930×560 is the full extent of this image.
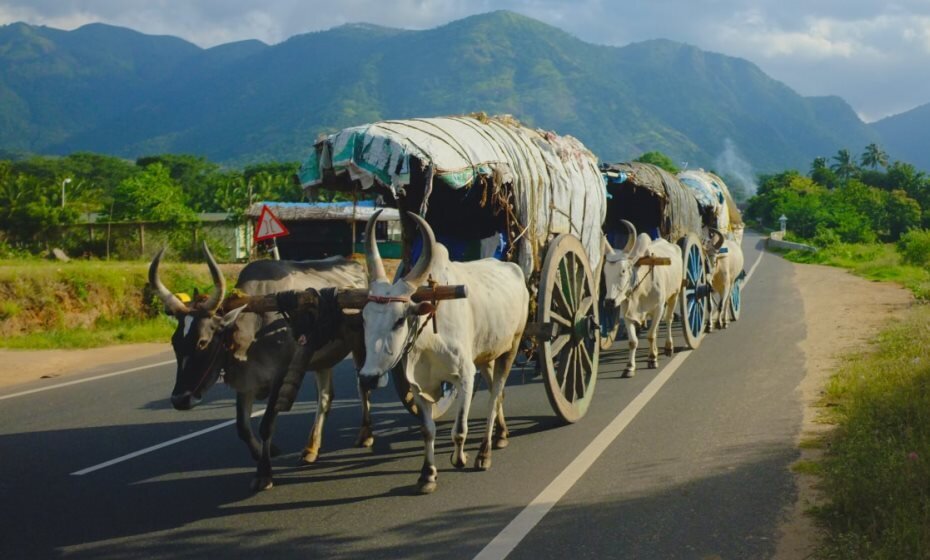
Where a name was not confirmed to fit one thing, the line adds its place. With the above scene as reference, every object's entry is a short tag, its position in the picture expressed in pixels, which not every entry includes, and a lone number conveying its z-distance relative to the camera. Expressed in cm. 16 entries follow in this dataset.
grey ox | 589
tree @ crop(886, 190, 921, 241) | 6153
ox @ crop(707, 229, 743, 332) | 1555
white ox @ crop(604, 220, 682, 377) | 1086
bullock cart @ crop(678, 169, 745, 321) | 1636
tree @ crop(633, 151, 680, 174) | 10194
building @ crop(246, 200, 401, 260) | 3416
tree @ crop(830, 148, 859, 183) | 10820
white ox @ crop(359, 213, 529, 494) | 573
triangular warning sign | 1411
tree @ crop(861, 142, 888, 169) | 12194
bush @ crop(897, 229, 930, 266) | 3019
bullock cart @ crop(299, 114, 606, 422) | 653
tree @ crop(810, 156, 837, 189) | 10275
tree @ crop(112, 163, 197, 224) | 3503
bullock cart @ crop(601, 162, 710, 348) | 1264
